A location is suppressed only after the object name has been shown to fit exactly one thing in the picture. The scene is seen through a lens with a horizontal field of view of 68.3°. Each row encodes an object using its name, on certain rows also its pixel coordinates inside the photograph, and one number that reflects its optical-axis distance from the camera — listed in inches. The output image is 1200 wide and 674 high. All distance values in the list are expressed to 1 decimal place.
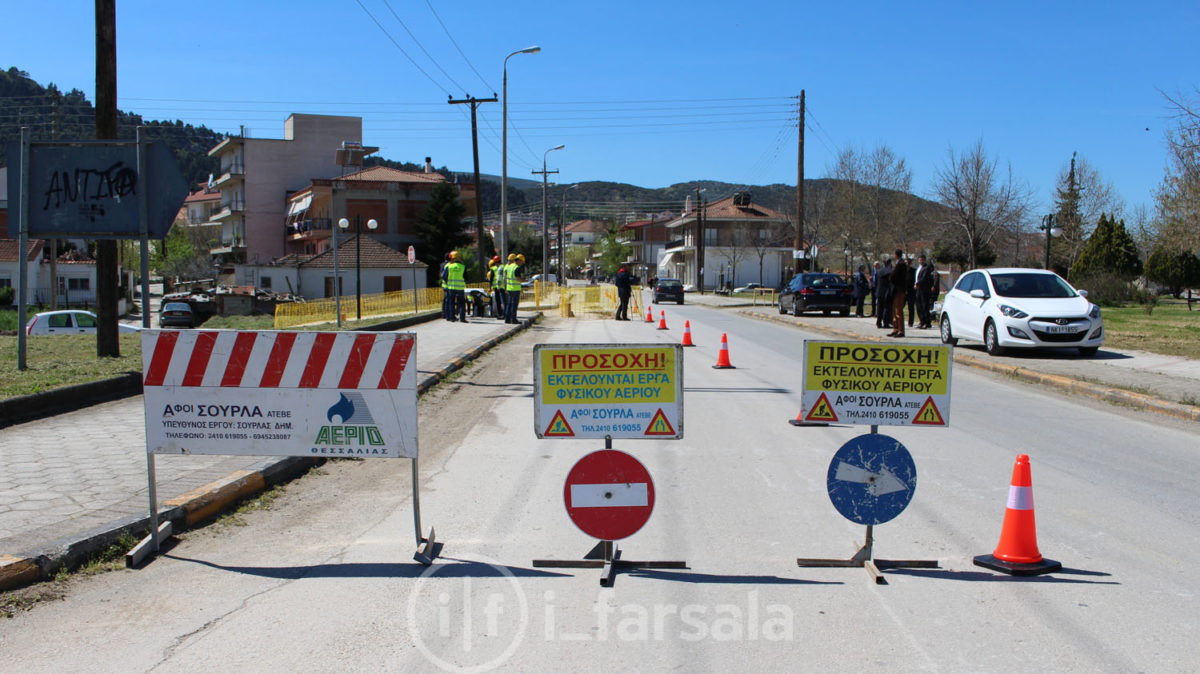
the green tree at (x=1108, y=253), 1638.8
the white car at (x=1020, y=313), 607.5
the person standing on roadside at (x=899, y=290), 770.2
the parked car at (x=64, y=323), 1089.4
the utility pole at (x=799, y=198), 1497.3
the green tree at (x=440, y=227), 2495.1
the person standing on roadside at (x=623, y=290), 1104.8
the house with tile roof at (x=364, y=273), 2128.4
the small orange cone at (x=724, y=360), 591.5
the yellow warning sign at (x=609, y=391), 206.7
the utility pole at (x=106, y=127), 463.8
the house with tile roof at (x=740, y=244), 3235.7
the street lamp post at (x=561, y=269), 3065.2
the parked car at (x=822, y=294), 1181.1
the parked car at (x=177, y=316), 1659.8
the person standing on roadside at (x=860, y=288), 1074.1
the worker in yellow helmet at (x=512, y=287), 1001.5
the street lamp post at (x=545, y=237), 2554.6
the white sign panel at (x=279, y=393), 213.8
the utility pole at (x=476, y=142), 1605.6
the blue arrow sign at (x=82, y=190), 420.2
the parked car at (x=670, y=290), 1895.9
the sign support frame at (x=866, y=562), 199.5
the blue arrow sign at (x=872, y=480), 208.1
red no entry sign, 204.1
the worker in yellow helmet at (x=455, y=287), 963.3
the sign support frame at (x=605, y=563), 199.5
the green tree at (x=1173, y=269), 1478.8
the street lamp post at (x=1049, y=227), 1183.6
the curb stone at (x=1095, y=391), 421.9
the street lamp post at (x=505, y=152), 1521.9
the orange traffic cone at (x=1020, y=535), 197.9
